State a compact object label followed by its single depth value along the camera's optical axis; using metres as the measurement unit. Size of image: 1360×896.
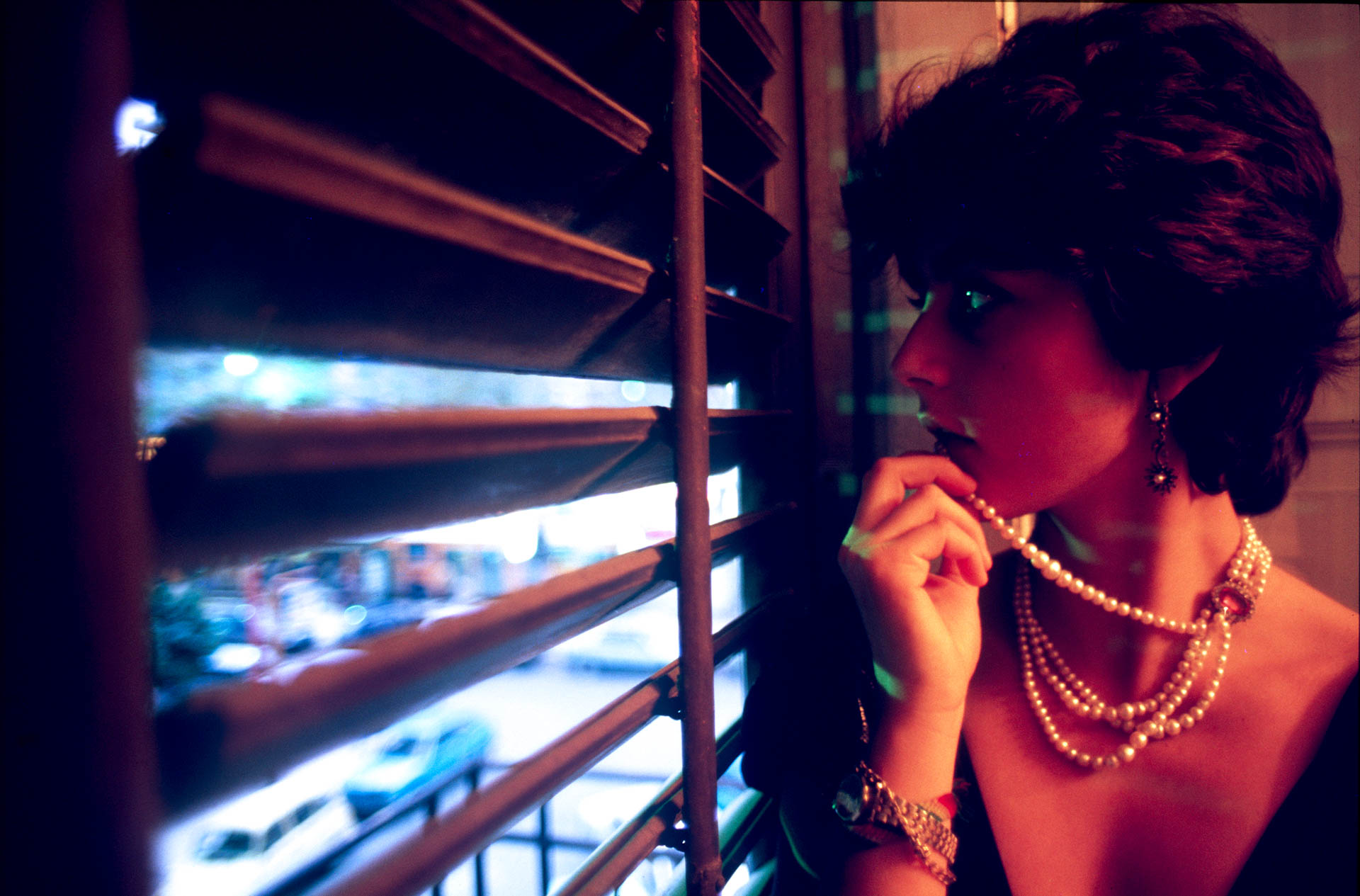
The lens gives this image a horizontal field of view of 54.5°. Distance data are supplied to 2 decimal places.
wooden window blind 0.27
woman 0.59
